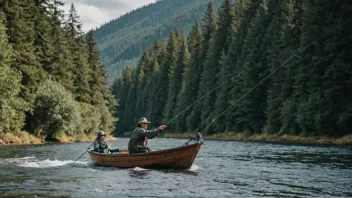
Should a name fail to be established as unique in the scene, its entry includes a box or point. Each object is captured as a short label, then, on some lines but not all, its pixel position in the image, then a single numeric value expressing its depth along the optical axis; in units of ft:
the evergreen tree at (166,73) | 327.47
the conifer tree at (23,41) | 138.92
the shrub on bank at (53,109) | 147.64
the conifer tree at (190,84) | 267.47
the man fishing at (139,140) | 64.91
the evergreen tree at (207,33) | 255.70
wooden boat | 60.08
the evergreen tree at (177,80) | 298.56
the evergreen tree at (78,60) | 198.49
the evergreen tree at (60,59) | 172.24
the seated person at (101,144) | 76.74
